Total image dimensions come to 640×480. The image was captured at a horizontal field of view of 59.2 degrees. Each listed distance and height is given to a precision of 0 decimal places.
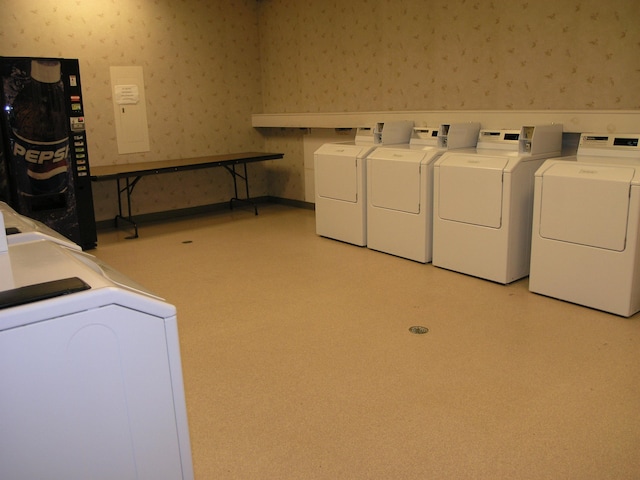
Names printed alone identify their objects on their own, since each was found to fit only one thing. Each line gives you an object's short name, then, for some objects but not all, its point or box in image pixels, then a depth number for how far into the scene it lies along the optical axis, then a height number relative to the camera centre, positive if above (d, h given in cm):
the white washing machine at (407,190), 476 -64
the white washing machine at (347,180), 536 -61
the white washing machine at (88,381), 136 -65
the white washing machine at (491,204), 414 -68
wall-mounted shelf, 420 -4
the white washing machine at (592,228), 348 -74
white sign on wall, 646 +15
